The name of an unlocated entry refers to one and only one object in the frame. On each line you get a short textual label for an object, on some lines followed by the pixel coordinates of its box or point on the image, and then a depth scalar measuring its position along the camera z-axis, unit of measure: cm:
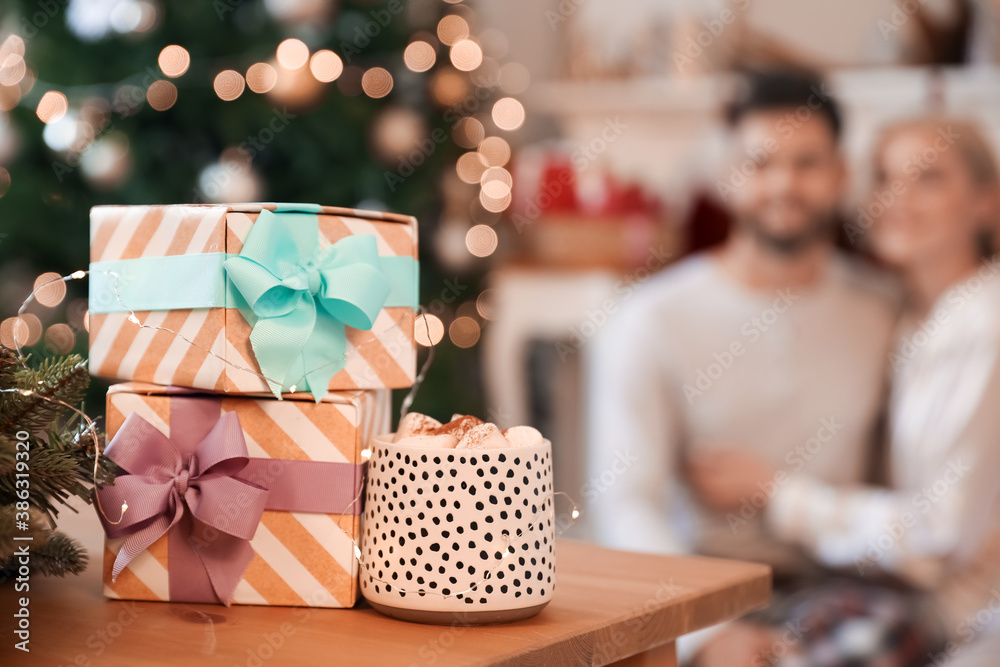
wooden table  113
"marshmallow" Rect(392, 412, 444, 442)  121
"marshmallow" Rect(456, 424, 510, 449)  119
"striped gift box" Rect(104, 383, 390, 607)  121
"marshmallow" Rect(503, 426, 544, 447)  120
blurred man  294
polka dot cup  118
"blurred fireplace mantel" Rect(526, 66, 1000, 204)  293
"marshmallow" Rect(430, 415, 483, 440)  121
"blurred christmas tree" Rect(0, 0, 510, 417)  268
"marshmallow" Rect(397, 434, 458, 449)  119
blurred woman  265
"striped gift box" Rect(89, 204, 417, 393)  121
